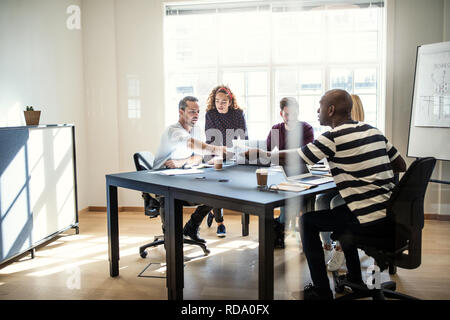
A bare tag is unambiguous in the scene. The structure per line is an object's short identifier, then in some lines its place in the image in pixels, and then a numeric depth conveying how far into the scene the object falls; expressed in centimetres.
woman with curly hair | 413
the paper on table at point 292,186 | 224
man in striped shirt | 212
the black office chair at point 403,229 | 200
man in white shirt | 318
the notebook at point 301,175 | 250
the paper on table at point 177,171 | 287
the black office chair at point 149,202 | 318
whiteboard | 383
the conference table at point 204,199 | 194
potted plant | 348
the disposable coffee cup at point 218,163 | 304
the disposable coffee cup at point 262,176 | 232
